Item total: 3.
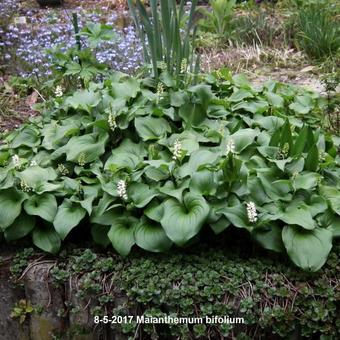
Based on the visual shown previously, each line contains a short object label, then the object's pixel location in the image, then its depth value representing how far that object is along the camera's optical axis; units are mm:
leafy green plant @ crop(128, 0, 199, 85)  3309
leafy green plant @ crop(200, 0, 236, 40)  6375
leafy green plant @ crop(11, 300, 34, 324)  2672
